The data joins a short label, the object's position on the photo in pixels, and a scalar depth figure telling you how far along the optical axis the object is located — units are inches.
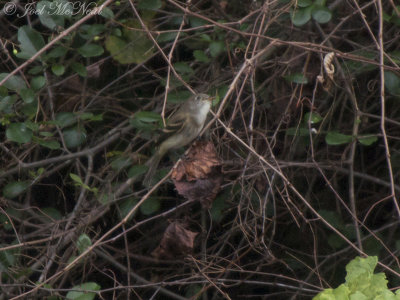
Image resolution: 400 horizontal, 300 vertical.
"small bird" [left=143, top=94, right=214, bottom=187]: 322.7
